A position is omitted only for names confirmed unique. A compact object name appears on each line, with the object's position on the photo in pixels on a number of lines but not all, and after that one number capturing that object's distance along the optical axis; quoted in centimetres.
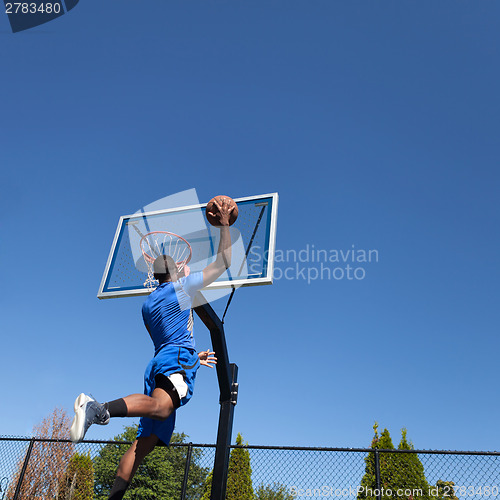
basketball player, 260
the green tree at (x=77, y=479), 1572
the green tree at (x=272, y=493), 839
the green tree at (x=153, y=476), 2128
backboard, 517
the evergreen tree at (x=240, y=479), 1003
